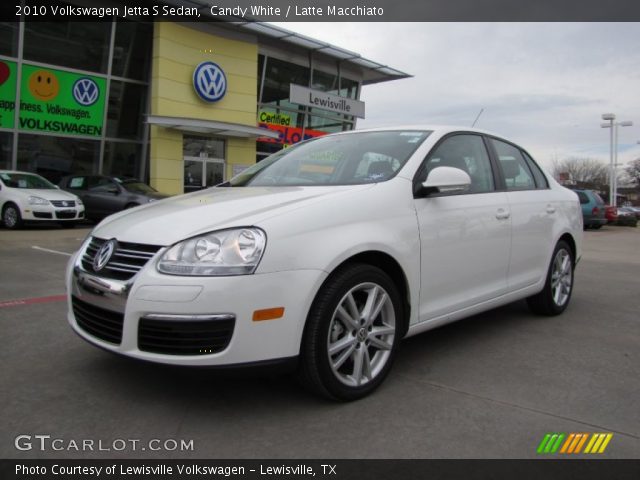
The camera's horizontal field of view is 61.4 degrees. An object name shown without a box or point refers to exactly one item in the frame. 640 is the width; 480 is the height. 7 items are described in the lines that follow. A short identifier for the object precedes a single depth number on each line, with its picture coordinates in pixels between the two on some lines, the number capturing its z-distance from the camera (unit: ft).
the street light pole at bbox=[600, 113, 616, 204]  101.71
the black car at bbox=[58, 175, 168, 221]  47.88
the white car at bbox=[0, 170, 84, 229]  40.81
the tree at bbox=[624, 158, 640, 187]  217.56
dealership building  54.60
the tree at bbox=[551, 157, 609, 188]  223.10
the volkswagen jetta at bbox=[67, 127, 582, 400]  8.02
